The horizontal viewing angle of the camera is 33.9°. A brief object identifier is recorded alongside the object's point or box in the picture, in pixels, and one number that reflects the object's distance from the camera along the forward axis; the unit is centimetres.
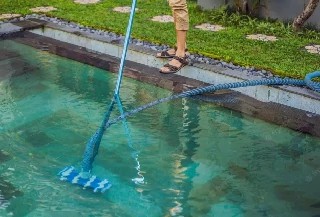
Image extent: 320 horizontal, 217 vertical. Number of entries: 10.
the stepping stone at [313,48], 574
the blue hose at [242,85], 449
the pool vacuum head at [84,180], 346
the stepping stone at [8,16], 699
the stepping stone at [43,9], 741
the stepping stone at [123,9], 748
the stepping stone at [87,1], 803
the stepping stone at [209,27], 663
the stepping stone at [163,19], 699
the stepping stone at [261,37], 619
